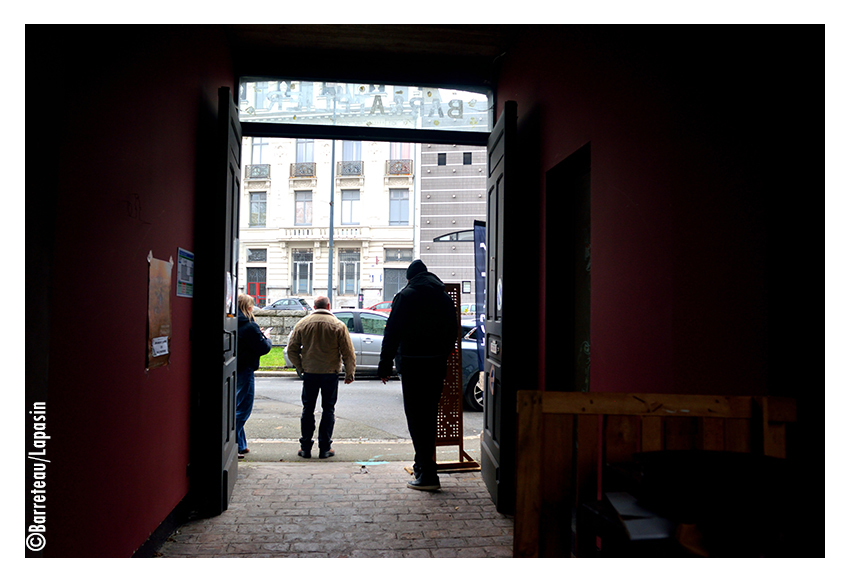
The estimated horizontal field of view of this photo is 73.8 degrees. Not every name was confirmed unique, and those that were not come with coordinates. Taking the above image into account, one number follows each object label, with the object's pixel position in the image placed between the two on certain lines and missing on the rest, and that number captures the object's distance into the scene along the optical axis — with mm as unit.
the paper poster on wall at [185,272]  3809
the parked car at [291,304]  24688
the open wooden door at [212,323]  4160
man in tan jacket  6016
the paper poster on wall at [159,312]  3232
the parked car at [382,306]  24138
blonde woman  5617
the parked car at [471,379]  8547
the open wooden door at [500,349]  4293
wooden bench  2051
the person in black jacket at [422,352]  4855
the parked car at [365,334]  11664
